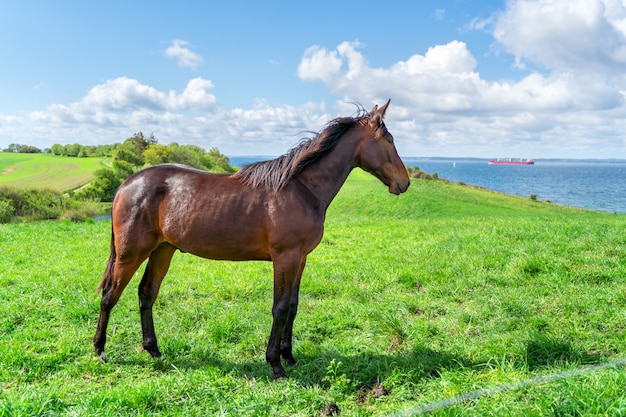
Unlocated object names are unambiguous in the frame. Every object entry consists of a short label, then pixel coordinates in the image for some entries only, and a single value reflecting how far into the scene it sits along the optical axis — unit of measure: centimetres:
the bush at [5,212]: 1883
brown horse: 394
